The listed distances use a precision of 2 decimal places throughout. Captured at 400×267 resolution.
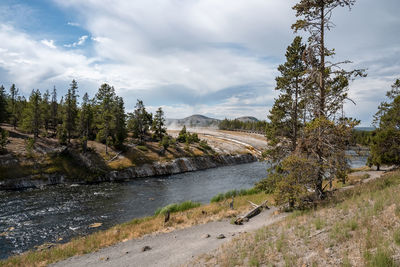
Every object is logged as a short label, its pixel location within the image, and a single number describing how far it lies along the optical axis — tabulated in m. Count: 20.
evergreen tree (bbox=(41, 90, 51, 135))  66.12
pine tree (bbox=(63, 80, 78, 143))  57.16
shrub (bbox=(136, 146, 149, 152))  65.44
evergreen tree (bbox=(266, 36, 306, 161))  23.50
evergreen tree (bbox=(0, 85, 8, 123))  64.96
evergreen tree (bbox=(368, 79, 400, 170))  31.40
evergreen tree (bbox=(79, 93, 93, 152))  55.24
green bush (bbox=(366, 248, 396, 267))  6.08
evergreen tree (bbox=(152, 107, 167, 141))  74.56
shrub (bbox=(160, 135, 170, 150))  67.25
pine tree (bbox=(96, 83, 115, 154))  59.84
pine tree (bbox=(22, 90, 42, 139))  54.47
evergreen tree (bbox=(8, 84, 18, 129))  64.80
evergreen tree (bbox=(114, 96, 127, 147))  61.56
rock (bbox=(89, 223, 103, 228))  22.14
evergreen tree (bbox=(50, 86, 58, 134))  73.46
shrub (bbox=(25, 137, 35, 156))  45.28
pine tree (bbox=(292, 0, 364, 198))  14.21
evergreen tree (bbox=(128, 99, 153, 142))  72.93
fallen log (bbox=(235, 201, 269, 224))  17.62
